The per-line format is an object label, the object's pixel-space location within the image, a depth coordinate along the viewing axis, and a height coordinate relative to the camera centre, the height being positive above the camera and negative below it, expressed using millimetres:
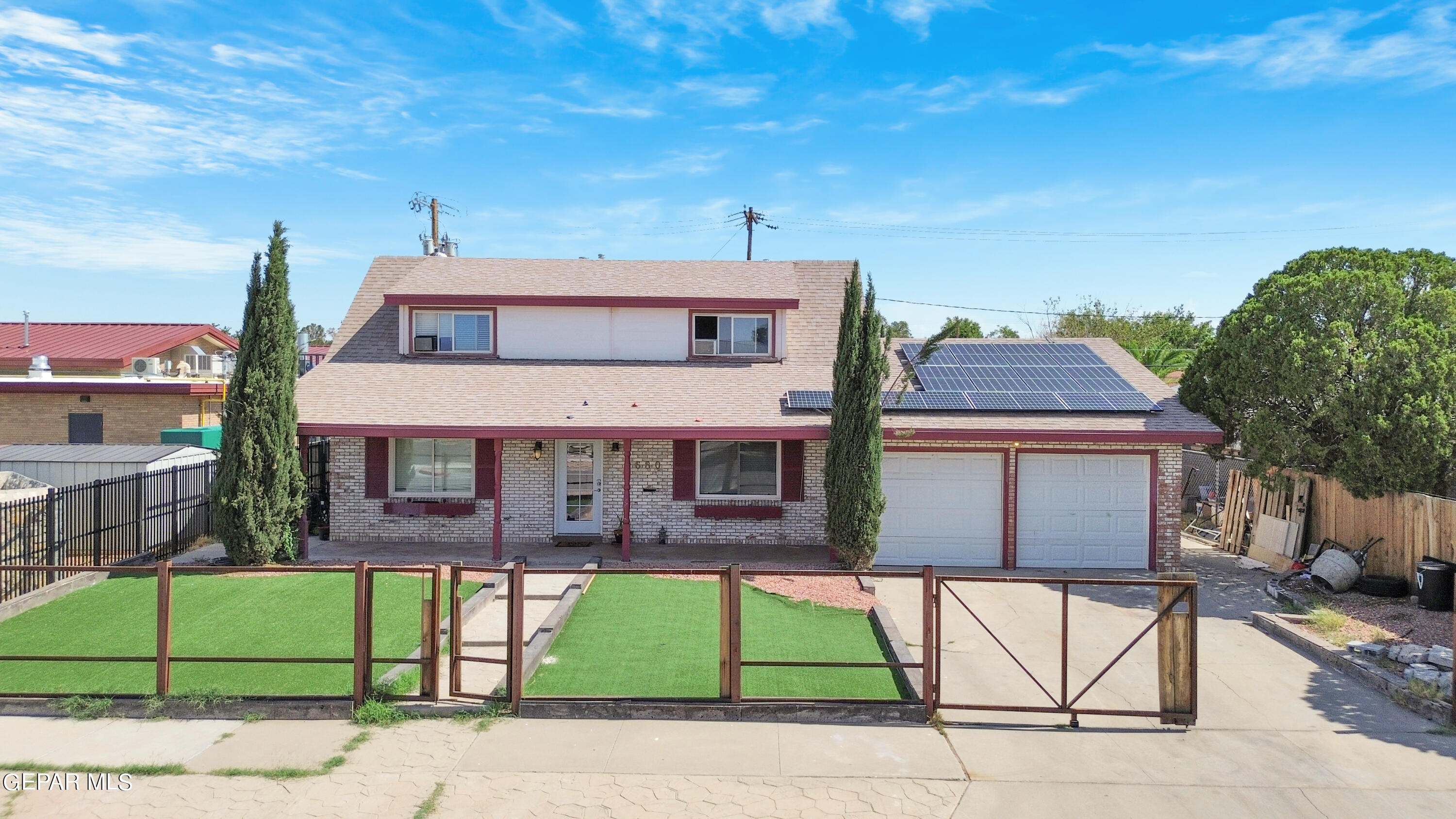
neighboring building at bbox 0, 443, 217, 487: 15734 -1116
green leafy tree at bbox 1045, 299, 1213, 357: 38625 +4049
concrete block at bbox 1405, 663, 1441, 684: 8469 -2612
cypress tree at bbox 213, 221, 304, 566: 13594 -473
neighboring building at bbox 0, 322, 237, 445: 23344 +341
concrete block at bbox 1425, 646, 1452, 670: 8883 -2560
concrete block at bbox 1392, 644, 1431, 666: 9141 -2600
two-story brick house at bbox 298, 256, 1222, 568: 14492 -329
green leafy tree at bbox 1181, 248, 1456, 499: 12234 +652
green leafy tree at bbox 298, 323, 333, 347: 92575 +7966
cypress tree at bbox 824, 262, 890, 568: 13430 -457
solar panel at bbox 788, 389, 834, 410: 14875 +146
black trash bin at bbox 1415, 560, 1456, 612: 11394 -2307
